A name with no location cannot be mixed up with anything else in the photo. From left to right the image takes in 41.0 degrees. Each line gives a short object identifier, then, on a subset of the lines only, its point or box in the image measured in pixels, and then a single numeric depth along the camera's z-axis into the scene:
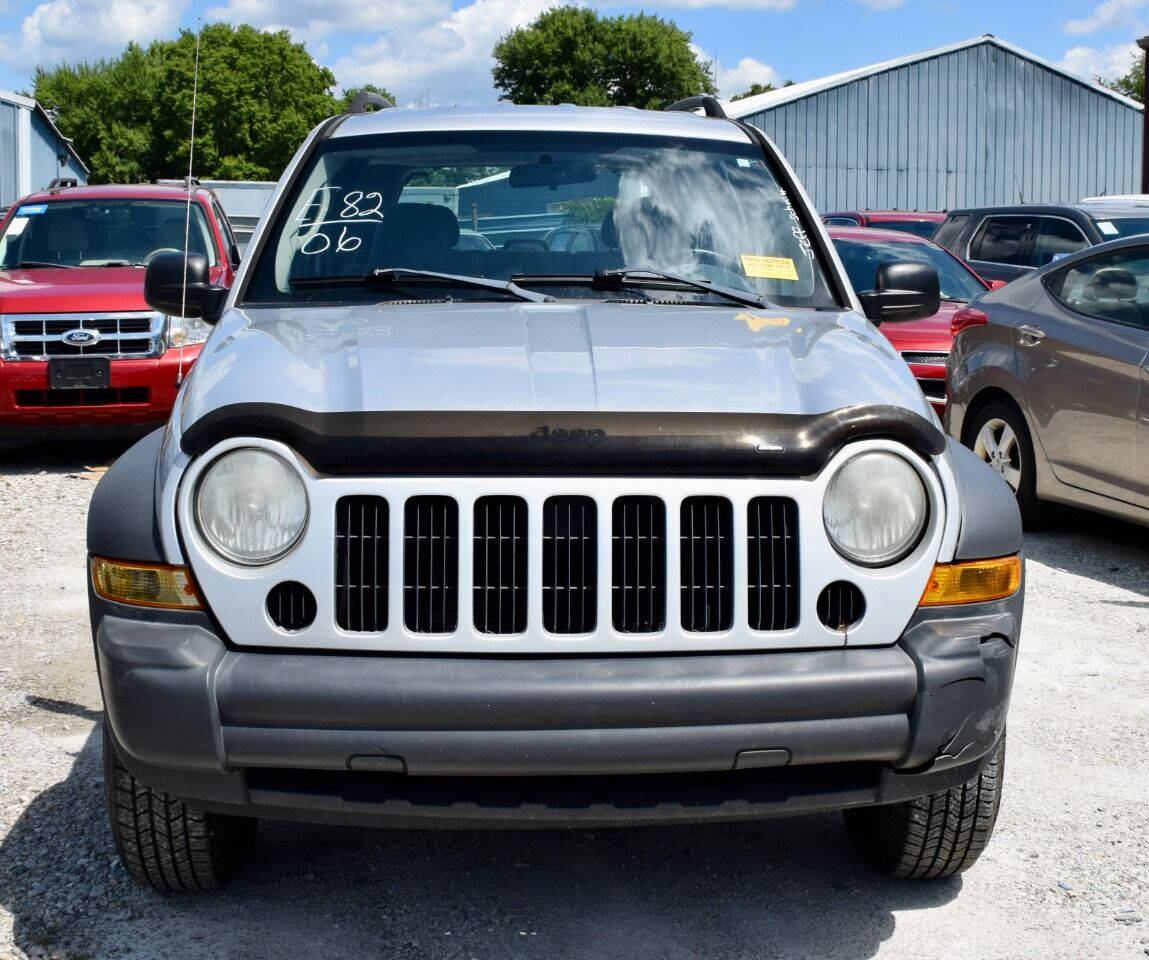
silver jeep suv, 2.81
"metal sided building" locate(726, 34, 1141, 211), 42.38
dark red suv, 9.81
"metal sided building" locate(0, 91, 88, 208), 43.34
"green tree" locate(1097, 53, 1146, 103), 85.44
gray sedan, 6.80
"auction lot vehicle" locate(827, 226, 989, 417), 10.73
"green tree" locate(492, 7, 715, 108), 88.00
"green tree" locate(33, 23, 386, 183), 84.75
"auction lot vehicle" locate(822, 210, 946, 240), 19.08
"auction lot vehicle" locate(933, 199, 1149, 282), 12.58
